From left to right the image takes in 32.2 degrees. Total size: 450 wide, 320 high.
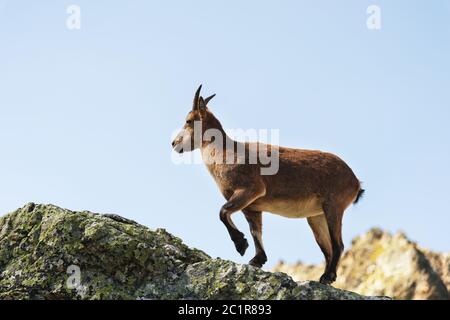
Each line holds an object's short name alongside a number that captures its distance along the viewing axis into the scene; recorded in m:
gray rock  9.79
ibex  12.63
